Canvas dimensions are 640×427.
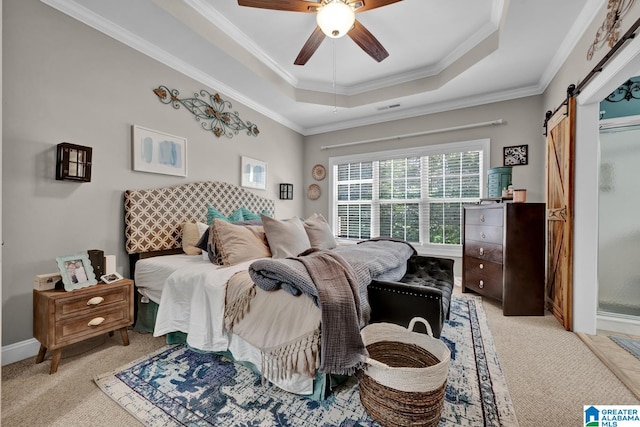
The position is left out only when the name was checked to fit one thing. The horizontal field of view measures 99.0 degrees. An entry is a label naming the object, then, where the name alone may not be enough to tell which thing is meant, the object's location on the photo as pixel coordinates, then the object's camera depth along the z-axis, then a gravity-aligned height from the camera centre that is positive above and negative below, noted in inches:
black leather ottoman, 66.4 -23.2
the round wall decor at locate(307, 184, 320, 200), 205.0 +14.9
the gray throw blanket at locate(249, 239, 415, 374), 55.2 -17.2
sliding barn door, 96.6 +1.3
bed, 57.4 -18.9
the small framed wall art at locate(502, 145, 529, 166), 141.2 +30.9
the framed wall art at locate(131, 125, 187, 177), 103.4 +23.6
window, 158.5 +13.3
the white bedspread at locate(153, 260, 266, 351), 72.1 -26.7
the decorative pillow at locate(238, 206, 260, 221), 134.0 -2.1
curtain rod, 148.3 +48.7
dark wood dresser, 109.8 -17.9
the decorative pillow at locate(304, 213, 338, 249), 113.0 -9.5
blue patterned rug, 56.1 -42.4
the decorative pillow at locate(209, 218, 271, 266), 88.4 -11.1
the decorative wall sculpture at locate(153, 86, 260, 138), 115.5 +47.6
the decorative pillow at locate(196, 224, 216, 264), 97.3 -12.3
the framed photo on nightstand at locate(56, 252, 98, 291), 76.1 -18.1
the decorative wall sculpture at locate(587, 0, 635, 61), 71.2 +53.2
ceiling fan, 75.0 +58.1
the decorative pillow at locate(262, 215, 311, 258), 93.0 -9.5
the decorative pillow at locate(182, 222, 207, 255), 108.7 -11.2
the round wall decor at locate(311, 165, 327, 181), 202.5 +29.4
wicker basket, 50.5 -34.4
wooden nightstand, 71.1 -29.5
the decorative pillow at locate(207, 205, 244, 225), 120.0 -2.1
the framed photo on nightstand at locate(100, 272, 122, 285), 82.9 -21.2
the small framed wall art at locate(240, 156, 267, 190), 152.9 +22.0
